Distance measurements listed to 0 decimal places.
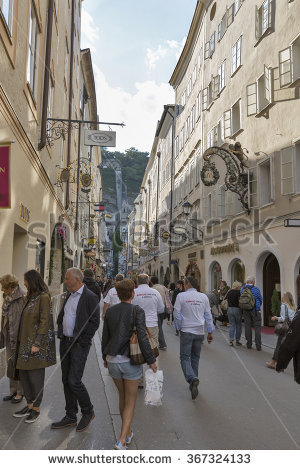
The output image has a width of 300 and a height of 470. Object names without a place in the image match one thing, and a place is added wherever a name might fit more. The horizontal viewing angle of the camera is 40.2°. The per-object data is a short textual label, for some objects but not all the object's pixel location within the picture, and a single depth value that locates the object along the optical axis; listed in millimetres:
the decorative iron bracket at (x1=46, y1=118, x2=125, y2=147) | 12371
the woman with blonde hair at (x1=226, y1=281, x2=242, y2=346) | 11617
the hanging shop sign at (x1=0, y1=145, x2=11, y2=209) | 6023
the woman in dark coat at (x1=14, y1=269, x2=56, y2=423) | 5062
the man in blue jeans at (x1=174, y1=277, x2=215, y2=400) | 6688
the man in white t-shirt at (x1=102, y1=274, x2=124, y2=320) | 8375
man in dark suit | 4840
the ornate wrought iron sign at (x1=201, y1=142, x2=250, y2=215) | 17438
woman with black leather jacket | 4250
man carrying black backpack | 11078
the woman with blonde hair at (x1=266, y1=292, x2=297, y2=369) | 8102
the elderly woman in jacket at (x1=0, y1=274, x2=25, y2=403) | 5795
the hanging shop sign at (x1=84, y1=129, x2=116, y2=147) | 14758
